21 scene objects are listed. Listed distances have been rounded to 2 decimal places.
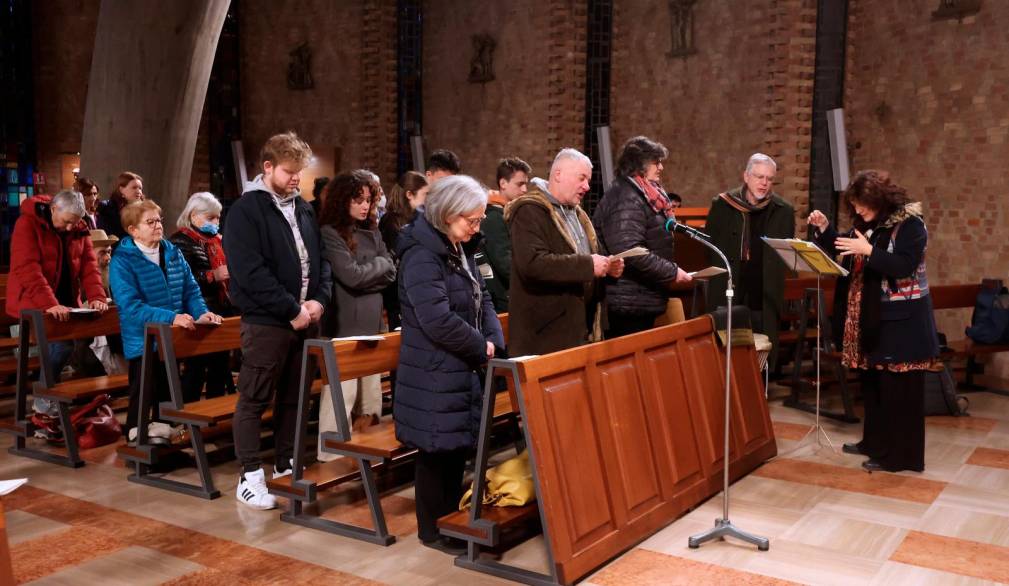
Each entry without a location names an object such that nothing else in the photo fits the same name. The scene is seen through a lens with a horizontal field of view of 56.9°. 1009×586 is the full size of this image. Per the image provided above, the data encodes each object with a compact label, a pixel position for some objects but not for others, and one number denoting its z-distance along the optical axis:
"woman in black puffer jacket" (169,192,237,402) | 5.95
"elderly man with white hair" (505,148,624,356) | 4.26
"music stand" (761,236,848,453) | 5.16
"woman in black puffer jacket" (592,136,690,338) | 5.05
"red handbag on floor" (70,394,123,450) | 5.82
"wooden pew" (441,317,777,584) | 3.69
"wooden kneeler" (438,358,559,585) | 3.79
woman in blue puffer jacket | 5.16
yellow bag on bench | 4.03
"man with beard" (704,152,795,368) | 6.48
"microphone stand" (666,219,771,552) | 4.06
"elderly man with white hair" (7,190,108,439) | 5.91
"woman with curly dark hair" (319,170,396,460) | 5.00
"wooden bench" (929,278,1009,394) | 7.74
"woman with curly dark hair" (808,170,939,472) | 5.25
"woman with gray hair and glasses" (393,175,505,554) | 3.83
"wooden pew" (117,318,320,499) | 4.88
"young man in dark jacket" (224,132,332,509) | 4.44
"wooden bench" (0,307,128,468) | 5.41
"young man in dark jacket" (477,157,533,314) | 5.63
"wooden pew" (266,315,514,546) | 4.26
